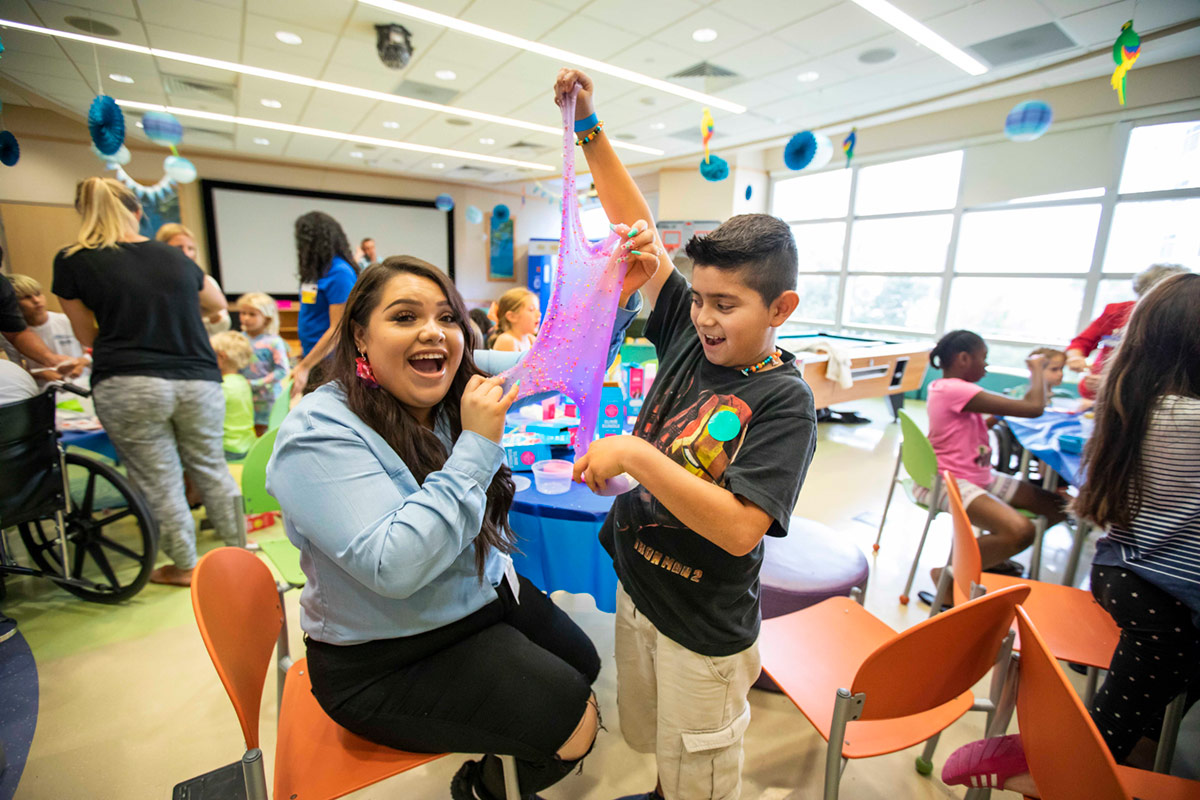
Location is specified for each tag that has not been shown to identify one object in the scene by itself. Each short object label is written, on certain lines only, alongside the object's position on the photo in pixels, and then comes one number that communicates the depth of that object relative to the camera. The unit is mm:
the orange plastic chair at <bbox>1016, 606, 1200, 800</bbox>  678
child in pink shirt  2135
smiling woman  842
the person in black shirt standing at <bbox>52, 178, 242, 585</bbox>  2004
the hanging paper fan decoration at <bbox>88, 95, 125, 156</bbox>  2561
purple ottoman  1659
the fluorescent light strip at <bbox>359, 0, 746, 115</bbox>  3619
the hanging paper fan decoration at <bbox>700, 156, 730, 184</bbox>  3617
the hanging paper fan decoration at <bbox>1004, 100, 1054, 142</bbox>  2967
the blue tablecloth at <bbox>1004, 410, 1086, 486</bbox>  2029
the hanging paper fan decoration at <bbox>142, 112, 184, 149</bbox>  3536
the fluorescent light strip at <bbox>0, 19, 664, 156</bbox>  4070
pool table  3854
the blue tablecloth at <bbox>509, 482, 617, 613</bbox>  1438
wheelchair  1796
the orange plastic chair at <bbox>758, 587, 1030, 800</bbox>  894
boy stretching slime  805
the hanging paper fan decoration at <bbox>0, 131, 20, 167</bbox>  2398
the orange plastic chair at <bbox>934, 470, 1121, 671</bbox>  1326
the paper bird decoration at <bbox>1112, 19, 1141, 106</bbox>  2223
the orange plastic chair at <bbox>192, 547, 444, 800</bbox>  845
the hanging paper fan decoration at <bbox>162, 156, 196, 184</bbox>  4918
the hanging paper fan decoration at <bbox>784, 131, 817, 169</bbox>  3180
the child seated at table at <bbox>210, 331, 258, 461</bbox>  2969
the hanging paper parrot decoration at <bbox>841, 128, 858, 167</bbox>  3707
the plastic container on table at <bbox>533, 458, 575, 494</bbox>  1524
